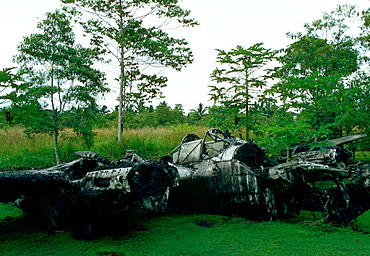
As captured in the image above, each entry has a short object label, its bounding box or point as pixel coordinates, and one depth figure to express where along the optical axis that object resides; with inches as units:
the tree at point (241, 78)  456.0
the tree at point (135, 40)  555.5
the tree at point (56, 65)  426.6
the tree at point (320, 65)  356.8
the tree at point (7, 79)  221.0
